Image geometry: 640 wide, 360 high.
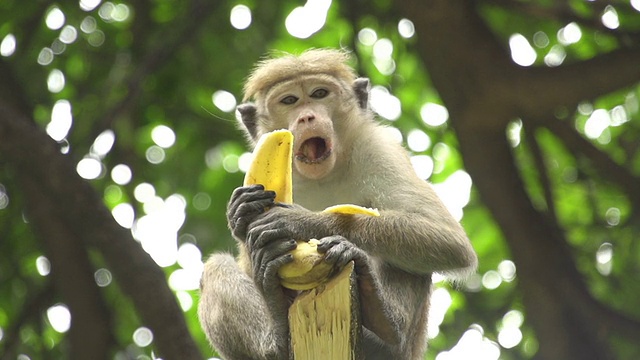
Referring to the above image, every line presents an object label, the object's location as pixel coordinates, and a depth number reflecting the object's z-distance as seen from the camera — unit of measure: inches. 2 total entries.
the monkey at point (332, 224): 470.3
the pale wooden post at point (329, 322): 400.8
